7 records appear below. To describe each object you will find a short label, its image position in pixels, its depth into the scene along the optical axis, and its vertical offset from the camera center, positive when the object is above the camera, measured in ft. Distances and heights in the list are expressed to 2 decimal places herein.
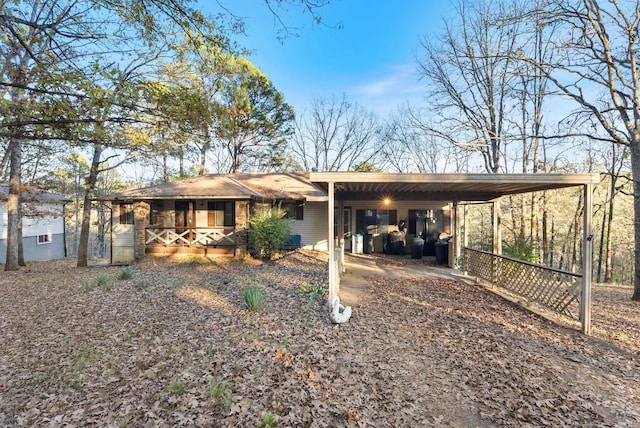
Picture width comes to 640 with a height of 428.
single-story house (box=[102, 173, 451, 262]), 39.78 -0.64
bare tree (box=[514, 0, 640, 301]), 25.49 +13.99
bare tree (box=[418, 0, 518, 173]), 43.73 +20.74
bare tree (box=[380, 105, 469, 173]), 70.19 +15.58
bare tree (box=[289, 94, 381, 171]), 77.97 +20.39
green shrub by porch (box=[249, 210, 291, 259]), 36.65 -2.48
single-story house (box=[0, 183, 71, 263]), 48.16 -3.28
